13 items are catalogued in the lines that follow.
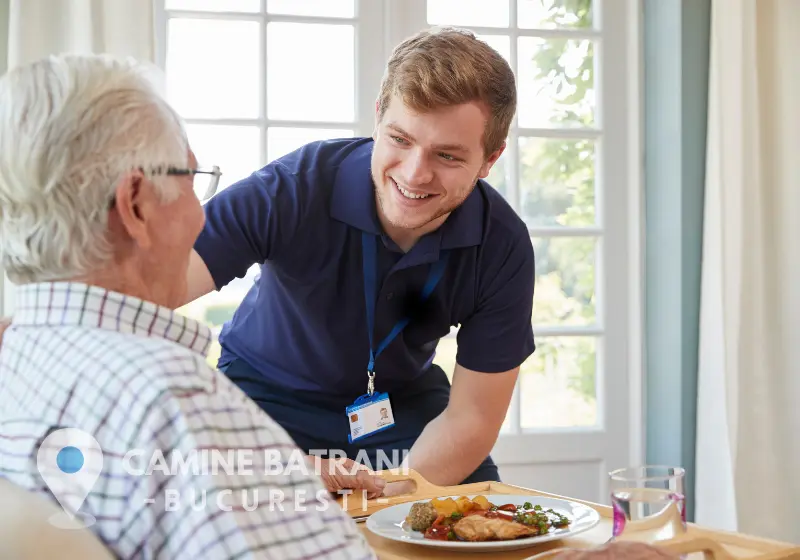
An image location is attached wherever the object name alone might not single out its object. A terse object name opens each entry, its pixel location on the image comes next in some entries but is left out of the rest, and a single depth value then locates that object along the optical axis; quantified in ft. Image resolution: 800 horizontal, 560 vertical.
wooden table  3.56
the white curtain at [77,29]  8.72
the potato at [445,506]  4.52
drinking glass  3.37
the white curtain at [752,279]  10.71
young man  6.57
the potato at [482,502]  4.60
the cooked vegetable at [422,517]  4.33
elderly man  2.85
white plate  4.00
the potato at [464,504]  4.53
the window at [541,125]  10.85
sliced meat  4.08
